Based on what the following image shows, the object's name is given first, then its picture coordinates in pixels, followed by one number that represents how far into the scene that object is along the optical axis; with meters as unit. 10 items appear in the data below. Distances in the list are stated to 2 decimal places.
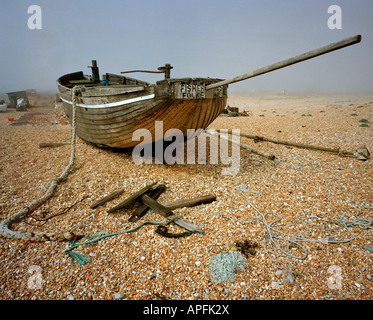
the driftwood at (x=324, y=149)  6.49
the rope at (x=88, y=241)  3.10
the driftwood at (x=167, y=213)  3.65
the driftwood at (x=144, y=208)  4.06
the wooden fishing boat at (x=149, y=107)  4.98
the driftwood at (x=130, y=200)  4.21
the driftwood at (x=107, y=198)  4.35
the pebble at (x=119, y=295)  2.58
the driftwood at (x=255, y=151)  6.35
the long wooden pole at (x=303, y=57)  2.71
